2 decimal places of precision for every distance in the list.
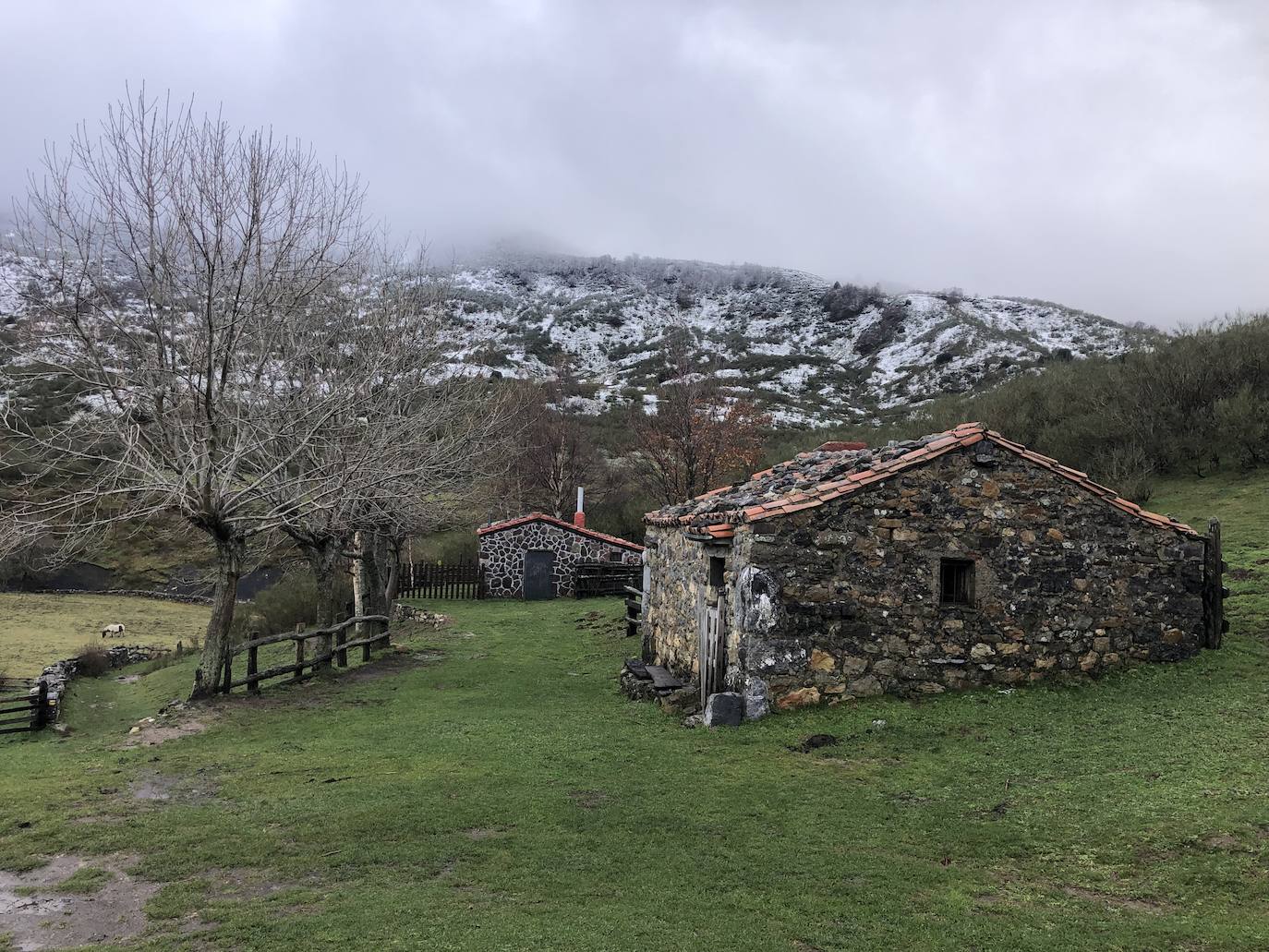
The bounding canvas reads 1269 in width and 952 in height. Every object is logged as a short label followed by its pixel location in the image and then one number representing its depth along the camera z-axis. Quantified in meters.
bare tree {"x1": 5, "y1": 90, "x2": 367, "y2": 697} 10.81
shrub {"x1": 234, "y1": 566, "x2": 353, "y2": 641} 22.30
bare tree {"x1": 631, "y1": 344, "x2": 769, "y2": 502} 28.20
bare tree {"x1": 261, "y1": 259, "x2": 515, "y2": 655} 12.80
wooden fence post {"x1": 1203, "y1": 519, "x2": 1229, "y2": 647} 10.77
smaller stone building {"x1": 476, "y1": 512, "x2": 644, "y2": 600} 27.30
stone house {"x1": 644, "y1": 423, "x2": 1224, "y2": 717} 9.83
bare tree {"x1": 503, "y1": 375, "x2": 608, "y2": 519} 36.97
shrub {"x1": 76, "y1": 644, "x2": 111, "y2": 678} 19.22
